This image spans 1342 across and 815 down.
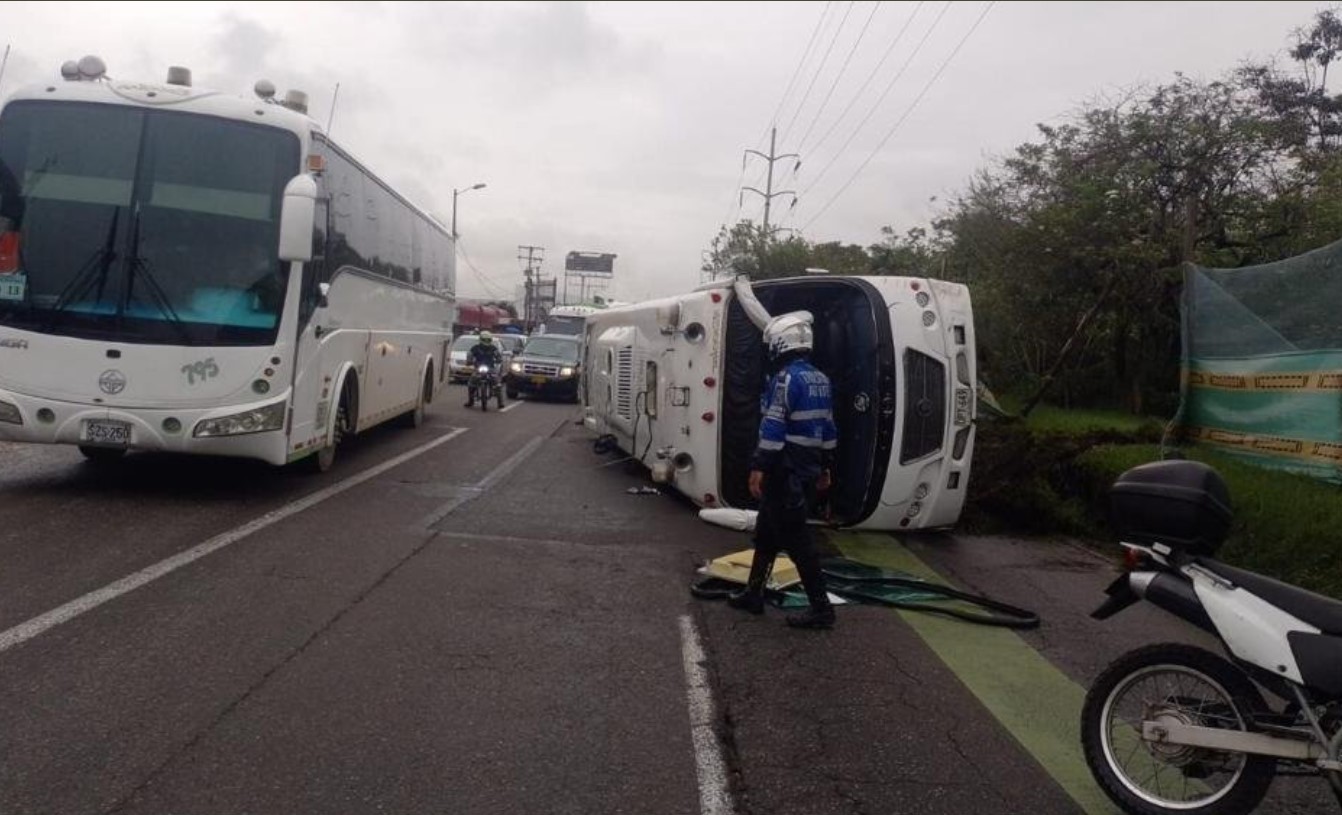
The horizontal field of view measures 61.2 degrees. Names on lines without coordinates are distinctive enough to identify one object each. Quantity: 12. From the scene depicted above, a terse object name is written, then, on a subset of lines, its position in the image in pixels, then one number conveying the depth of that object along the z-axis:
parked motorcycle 4.02
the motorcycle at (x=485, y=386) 22.95
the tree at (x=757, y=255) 42.88
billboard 88.00
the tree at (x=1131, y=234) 14.98
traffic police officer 6.98
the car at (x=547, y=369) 27.14
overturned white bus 9.62
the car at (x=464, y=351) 31.44
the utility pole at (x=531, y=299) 90.06
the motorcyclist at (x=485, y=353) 22.77
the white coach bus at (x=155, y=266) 9.34
